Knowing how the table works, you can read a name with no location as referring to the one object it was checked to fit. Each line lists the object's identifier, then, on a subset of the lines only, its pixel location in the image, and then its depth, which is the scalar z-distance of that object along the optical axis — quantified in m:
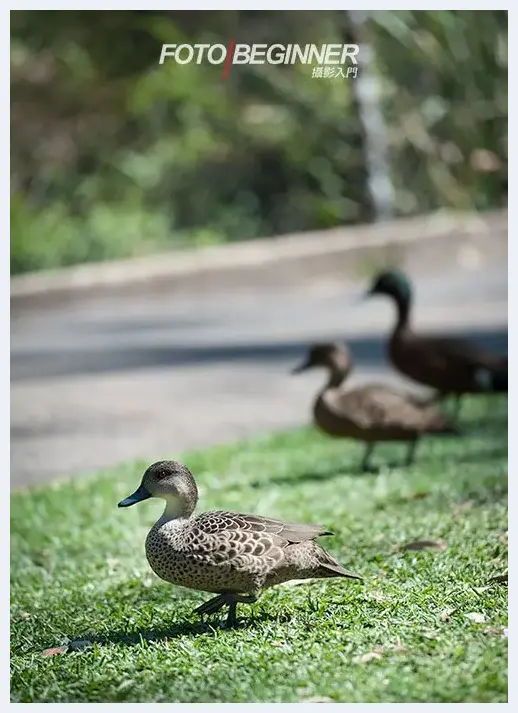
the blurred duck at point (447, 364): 13.91
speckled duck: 7.70
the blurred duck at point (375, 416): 12.20
